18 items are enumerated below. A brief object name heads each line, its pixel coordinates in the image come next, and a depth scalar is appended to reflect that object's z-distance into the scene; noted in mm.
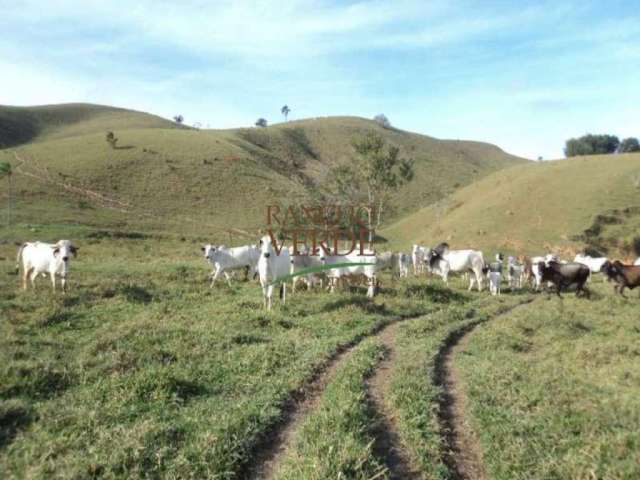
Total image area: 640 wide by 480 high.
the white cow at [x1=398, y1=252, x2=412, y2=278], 26958
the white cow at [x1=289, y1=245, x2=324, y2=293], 20328
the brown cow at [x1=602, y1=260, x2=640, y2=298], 22219
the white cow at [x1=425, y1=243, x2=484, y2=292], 24439
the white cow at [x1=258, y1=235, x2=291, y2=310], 16062
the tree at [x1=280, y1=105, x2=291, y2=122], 183125
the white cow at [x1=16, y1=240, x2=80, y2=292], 16781
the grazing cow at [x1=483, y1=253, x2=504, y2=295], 22828
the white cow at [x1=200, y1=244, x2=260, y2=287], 21656
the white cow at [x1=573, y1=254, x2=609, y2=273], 30442
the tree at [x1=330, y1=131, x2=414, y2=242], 41125
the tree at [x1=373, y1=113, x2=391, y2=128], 159275
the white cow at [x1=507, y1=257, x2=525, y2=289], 25656
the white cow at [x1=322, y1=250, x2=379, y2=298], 19547
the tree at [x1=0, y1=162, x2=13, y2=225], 41719
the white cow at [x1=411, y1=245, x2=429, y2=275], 29234
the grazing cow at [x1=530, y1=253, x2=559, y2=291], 23109
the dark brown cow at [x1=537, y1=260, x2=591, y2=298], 22281
